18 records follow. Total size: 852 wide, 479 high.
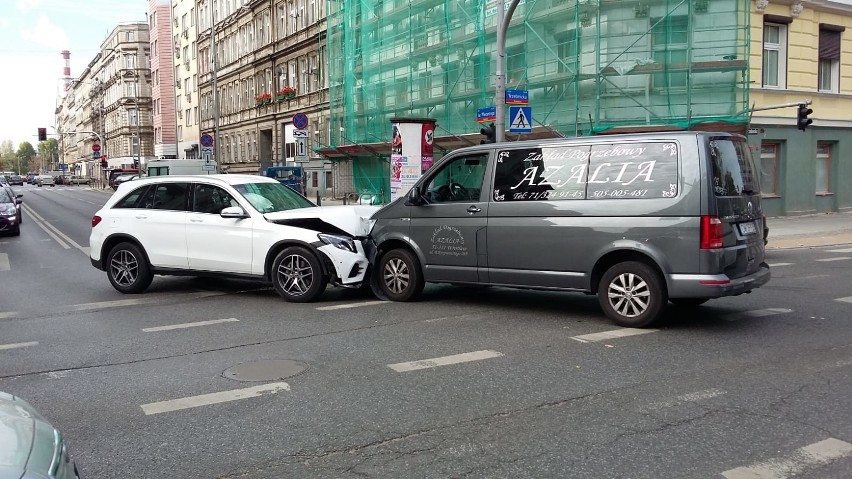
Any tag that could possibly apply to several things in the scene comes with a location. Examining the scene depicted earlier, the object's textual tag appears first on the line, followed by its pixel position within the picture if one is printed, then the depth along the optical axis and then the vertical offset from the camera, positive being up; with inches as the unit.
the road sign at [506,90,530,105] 626.2 +69.3
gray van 290.0 -17.9
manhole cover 238.8 -62.2
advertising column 646.5 +26.5
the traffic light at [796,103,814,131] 798.5 +60.5
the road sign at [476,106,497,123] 637.9 +55.8
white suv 379.2 -27.8
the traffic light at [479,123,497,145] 645.9 +41.1
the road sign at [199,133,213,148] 1376.7 +78.3
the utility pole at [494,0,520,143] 625.6 +79.0
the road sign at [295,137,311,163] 853.2 +36.5
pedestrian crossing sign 628.4 +50.7
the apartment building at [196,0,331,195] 1669.5 +280.6
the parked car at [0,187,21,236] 834.2 -35.1
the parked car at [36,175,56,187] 3966.5 +27.3
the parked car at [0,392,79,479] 99.2 -37.4
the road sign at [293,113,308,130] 848.3 +69.3
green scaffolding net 846.5 +144.0
